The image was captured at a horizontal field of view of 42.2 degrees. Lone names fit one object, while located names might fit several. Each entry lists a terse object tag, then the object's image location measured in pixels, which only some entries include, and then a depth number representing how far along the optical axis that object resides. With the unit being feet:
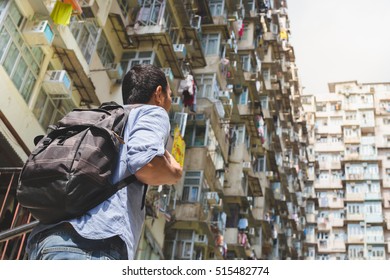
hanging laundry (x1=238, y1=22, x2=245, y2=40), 92.26
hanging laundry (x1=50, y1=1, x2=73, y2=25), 41.55
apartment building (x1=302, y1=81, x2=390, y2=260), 152.56
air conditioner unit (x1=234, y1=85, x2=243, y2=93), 94.51
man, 7.15
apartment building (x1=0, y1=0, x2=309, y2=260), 40.34
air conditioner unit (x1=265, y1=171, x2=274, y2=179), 107.43
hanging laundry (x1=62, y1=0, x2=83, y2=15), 41.86
